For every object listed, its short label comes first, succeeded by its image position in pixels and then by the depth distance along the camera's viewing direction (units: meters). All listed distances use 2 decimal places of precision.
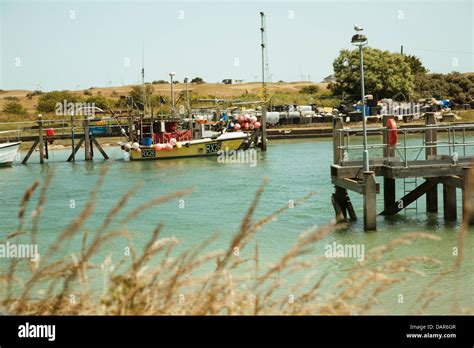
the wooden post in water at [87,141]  49.30
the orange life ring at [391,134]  18.04
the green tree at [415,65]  90.86
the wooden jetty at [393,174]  17.17
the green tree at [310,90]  102.25
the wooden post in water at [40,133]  48.83
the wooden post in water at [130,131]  47.94
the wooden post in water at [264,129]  51.00
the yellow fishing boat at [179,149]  47.06
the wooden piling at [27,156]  50.21
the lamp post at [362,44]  16.17
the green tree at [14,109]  81.19
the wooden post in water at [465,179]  16.73
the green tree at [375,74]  76.69
